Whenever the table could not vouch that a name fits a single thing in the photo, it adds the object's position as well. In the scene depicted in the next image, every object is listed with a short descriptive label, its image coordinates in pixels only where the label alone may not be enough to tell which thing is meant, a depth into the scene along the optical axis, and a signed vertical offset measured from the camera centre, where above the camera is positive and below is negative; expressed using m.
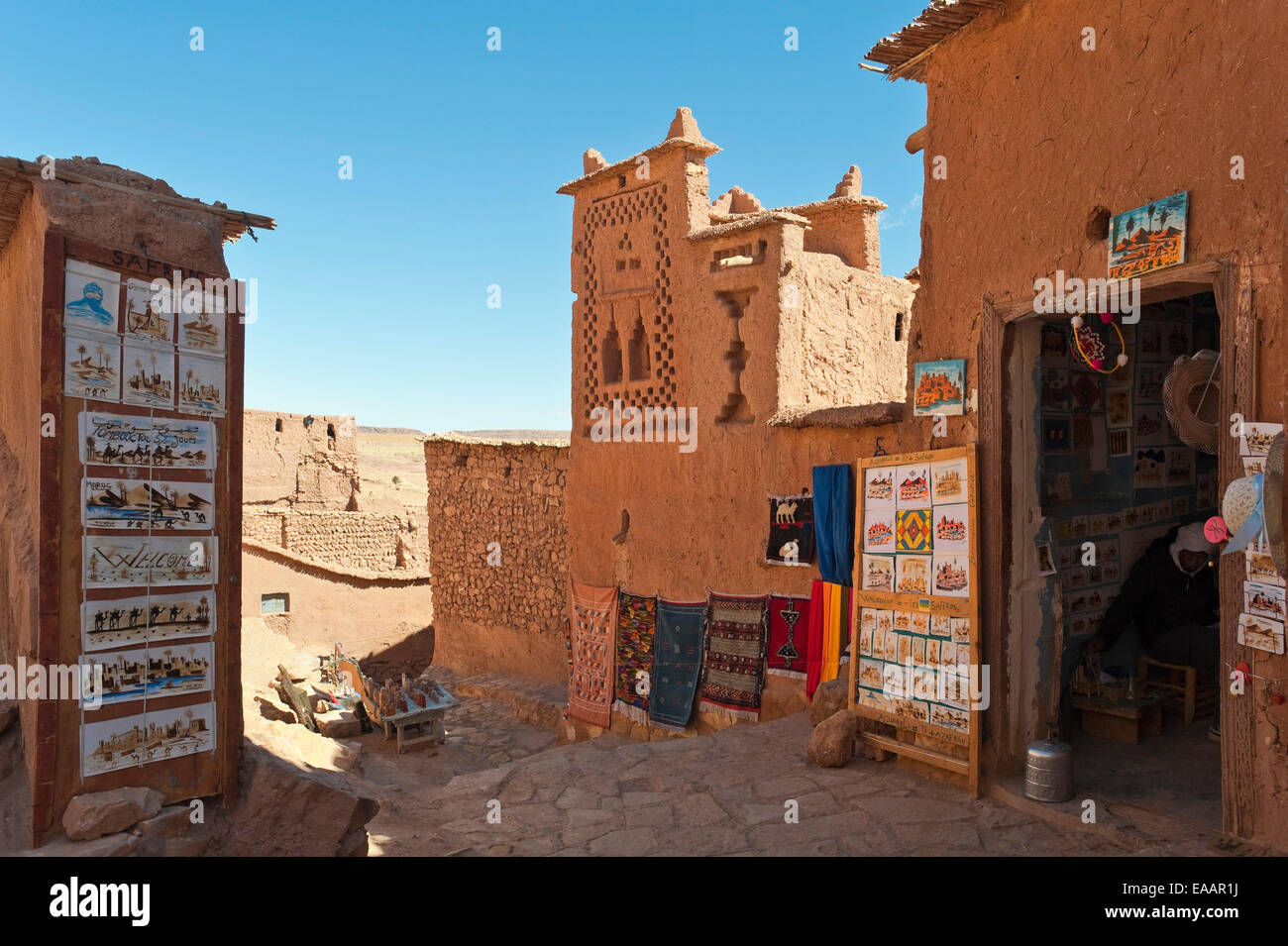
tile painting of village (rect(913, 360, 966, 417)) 6.07 +0.63
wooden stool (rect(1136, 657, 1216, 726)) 6.59 -1.59
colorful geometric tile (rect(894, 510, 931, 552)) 6.25 -0.39
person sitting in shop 6.77 -0.98
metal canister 5.38 -1.81
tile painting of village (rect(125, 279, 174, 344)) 5.04 +0.91
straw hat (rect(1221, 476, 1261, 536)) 4.09 -0.11
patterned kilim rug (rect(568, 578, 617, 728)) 11.33 -2.33
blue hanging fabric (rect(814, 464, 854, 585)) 8.29 -0.42
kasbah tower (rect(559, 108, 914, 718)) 9.54 +1.47
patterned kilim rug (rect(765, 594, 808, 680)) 8.82 -1.62
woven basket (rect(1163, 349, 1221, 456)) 5.00 +0.47
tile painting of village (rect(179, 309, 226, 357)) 5.25 +0.85
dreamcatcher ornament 5.81 +0.89
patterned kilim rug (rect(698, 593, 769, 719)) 9.26 -1.94
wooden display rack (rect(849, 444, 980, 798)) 5.79 -1.68
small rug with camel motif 8.77 -0.55
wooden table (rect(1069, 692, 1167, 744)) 6.37 -1.75
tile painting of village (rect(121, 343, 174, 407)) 5.01 +0.56
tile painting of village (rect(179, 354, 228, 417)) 5.23 +0.53
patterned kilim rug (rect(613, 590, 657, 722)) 10.72 -2.21
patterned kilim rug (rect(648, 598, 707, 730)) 10.05 -2.17
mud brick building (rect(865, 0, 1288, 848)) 4.23 +1.54
